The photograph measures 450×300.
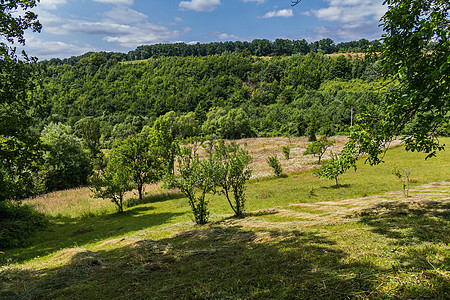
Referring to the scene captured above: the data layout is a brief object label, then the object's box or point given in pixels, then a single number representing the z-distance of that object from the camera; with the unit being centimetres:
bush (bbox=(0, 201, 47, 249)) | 1531
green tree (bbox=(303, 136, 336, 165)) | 4254
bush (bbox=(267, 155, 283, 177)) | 3584
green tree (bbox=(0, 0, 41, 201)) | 1095
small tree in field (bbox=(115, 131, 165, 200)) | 2908
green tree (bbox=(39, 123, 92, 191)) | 3725
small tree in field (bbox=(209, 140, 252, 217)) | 1494
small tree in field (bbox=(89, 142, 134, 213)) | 2241
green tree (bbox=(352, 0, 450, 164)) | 737
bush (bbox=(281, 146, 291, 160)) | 4972
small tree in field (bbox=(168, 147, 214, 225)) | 1445
